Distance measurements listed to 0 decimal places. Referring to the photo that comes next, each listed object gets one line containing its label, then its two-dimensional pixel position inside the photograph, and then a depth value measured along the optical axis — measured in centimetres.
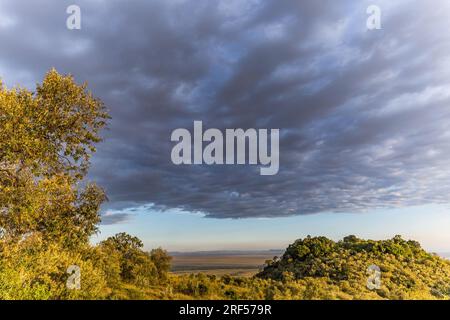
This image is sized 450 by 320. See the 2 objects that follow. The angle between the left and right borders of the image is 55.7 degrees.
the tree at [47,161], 2288
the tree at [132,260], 2917
